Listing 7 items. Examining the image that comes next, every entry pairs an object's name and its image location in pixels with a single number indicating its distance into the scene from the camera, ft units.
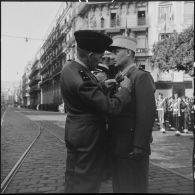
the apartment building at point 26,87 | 412.91
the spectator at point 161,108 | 44.67
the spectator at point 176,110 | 42.91
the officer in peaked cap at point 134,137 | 8.41
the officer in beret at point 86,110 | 7.35
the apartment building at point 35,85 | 285.43
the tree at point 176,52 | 75.31
